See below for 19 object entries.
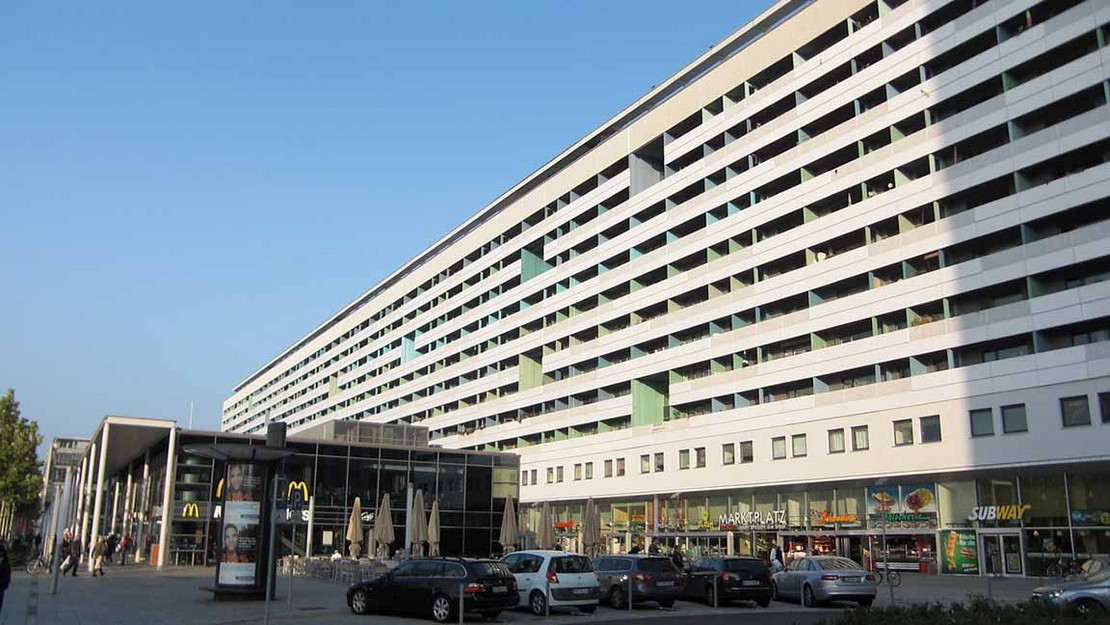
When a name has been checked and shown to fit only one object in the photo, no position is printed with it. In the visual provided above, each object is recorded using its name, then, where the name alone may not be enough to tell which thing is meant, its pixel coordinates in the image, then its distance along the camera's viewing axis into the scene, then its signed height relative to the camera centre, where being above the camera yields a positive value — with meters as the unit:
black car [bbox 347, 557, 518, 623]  21.55 -1.72
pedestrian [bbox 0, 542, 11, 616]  19.72 -1.24
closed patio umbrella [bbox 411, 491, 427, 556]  41.94 -0.68
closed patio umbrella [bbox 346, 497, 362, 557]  43.59 -0.64
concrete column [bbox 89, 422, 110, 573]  44.17 +2.04
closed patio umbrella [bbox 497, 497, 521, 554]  42.66 -0.66
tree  61.01 +3.65
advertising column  25.84 -0.38
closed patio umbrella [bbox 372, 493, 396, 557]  42.50 -0.52
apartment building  40.09 +11.70
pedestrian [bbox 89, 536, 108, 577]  38.91 -1.76
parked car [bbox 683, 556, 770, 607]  27.89 -1.90
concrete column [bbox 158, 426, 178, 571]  49.66 +1.06
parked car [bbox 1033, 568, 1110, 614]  20.12 -1.57
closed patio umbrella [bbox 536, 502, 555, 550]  42.03 -0.76
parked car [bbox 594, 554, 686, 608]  26.55 -1.81
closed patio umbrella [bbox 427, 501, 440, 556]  42.74 -0.82
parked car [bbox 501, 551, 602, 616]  24.17 -1.68
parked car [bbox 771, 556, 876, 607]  27.42 -1.87
